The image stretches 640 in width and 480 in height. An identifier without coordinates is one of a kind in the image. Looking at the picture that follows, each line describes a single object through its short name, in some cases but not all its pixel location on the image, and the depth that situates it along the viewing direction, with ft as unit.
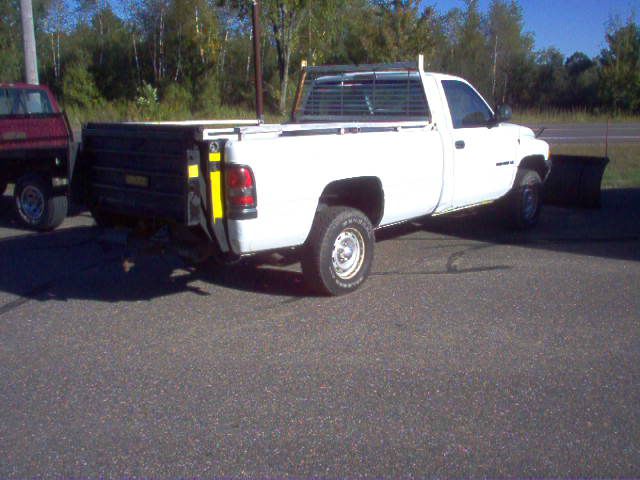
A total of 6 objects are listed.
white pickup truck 19.95
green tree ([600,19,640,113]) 136.67
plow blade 37.88
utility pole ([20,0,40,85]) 51.13
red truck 33.99
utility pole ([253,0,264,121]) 48.62
